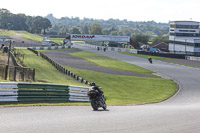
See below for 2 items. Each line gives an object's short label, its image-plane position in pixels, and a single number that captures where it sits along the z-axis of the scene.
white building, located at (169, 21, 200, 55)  131.16
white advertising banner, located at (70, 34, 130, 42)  120.38
